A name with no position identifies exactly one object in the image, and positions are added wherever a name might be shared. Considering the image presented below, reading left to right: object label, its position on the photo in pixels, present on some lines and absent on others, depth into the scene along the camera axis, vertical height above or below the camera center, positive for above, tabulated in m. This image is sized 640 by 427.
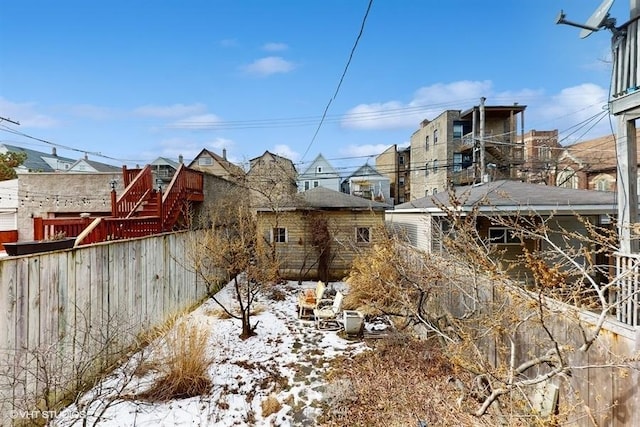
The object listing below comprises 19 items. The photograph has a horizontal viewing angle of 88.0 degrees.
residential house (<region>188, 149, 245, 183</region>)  34.42 +5.44
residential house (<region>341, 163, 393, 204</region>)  34.66 +3.08
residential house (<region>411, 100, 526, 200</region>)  25.01 +5.47
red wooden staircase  5.97 +0.02
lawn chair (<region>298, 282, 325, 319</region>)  9.05 -2.50
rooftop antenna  4.40 +2.61
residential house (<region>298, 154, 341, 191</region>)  37.41 +4.38
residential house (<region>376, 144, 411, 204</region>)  38.12 +5.12
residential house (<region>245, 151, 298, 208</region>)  16.99 +2.34
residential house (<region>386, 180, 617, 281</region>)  8.67 +0.10
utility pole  18.26 +5.74
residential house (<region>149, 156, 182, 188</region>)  33.75 +5.34
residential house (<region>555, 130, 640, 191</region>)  21.23 +2.81
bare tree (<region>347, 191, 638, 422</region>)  2.98 -1.38
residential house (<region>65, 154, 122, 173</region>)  34.00 +5.13
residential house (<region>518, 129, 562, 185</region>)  25.41 +4.58
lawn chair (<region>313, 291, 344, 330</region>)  8.32 -2.65
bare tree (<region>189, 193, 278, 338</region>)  8.27 -1.15
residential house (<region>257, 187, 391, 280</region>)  13.80 -0.81
